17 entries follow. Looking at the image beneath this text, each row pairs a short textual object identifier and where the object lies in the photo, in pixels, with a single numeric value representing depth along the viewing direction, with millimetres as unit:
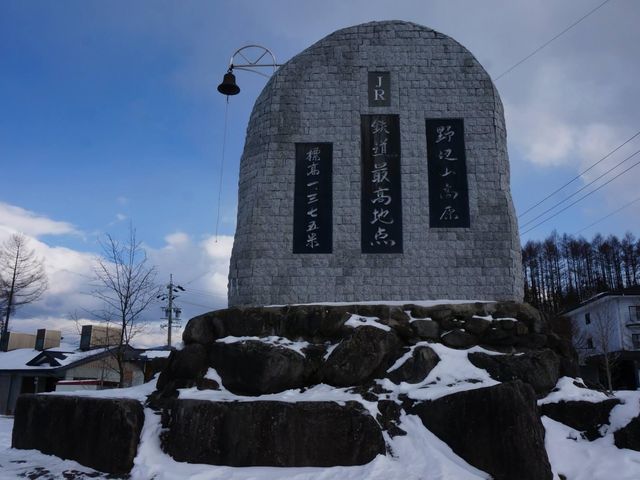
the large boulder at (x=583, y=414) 7875
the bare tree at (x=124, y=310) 15602
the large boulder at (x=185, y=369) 9219
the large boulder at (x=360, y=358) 8664
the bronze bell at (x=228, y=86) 12242
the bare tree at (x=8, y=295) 30469
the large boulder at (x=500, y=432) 6762
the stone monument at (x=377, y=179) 10594
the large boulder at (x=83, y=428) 7629
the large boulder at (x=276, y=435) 7312
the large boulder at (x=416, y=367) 8641
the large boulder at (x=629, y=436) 7562
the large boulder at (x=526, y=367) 8656
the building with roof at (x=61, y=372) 24984
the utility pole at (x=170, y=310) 32781
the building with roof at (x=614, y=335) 29531
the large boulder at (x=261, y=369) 8617
